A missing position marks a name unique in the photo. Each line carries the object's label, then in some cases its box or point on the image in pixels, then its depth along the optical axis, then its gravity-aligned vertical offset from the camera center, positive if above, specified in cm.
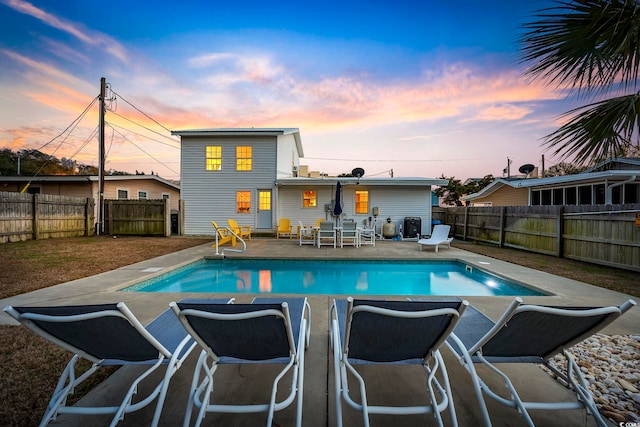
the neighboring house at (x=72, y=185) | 1491 +153
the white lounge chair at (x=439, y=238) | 925 -83
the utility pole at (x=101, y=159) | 1302 +255
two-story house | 1361 +104
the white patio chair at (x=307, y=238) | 1068 -113
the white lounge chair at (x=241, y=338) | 146 -73
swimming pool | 569 -155
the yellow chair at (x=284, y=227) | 1288 -65
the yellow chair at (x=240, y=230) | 1049 -70
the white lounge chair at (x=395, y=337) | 148 -73
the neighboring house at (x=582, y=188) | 1059 +124
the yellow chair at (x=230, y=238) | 966 -95
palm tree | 287 +177
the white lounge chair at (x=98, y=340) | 142 -74
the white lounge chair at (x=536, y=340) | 147 -76
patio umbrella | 1105 +34
